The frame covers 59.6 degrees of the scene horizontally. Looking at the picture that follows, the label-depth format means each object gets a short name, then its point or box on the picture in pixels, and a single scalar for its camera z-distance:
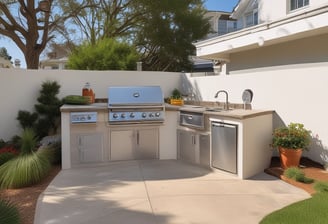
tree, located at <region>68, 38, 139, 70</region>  8.36
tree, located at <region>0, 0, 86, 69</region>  9.62
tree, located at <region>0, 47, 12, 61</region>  25.43
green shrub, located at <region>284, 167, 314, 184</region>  4.36
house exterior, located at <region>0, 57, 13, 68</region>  10.61
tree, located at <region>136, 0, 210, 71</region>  12.23
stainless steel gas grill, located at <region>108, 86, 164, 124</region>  5.47
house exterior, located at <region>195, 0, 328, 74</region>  5.27
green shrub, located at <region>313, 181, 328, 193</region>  3.93
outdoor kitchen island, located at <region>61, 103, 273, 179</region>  4.71
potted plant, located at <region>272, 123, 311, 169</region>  4.79
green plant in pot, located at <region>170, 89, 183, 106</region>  6.69
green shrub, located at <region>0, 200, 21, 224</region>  2.63
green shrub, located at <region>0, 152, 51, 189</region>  4.25
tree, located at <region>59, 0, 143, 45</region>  12.55
